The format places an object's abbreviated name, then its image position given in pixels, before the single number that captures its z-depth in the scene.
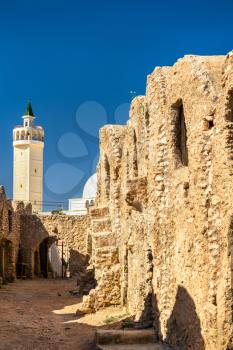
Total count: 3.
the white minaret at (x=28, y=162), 63.19
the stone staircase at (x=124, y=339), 11.42
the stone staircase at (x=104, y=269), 16.58
